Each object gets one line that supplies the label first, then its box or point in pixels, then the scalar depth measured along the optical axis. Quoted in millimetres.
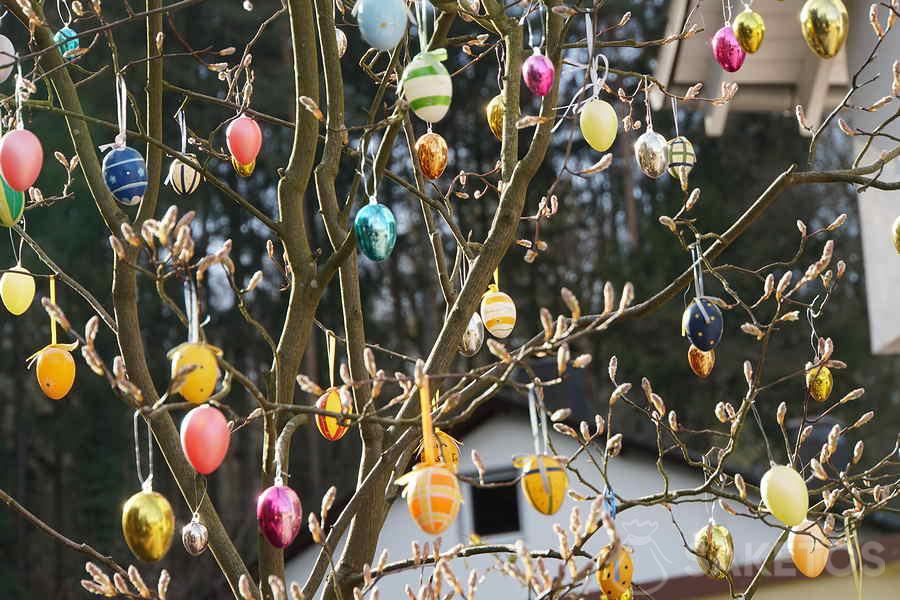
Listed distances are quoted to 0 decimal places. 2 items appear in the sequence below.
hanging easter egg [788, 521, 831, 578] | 2127
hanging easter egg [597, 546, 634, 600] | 1788
